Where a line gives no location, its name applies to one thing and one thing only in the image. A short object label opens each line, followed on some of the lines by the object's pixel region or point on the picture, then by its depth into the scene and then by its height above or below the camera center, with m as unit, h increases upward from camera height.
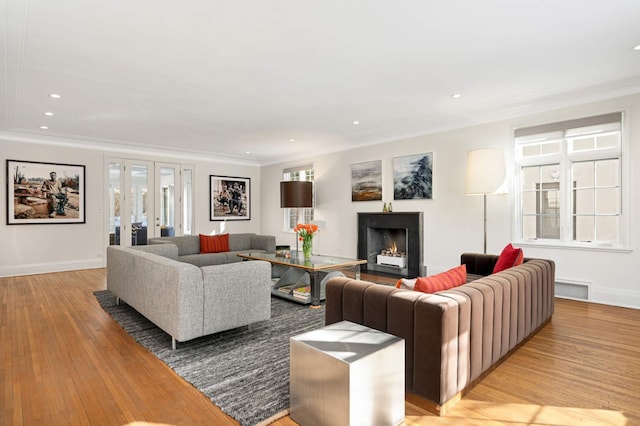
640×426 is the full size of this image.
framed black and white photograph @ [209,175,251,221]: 8.78 +0.40
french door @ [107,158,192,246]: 7.30 +0.28
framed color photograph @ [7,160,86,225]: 6.21 +0.38
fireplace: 5.95 -0.55
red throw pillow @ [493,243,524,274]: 3.27 -0.43
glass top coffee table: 4.31 -0.68
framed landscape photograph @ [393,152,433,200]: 5.87 +0.62
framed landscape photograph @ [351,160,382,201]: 6.62 +0.62
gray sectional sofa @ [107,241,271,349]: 2.79 -0.69
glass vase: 4.94 -0.47
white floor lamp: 4.45 +0.52
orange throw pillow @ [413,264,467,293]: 2.26 -0.46
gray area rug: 2.13 -1.12
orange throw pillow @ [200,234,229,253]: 6.41 -0.55
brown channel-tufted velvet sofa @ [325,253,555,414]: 1.95 -0.68
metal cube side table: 1.70 -0.84
